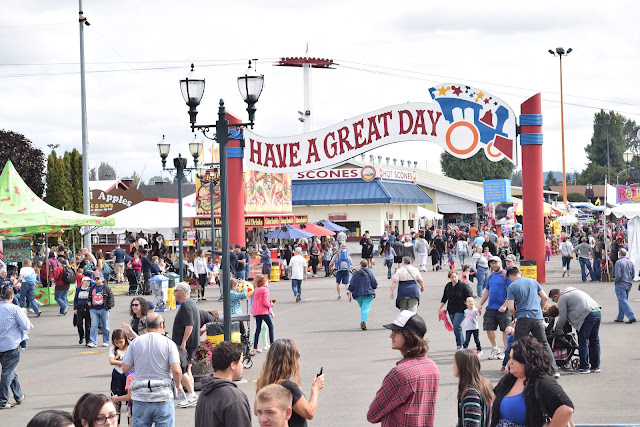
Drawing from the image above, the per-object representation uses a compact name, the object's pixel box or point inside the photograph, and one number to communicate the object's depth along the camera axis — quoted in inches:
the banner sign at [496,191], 2091.5
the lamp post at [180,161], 973.2
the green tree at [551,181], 6694.4
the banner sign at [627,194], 1266.0
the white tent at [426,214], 2521.2
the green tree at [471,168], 4522.6
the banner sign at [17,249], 1177.4
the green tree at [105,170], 6807.1
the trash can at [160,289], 965.8
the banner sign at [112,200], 2144.4
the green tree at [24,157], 2166.6
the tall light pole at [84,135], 1289.4
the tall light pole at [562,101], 2380.7
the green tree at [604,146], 4874.5
